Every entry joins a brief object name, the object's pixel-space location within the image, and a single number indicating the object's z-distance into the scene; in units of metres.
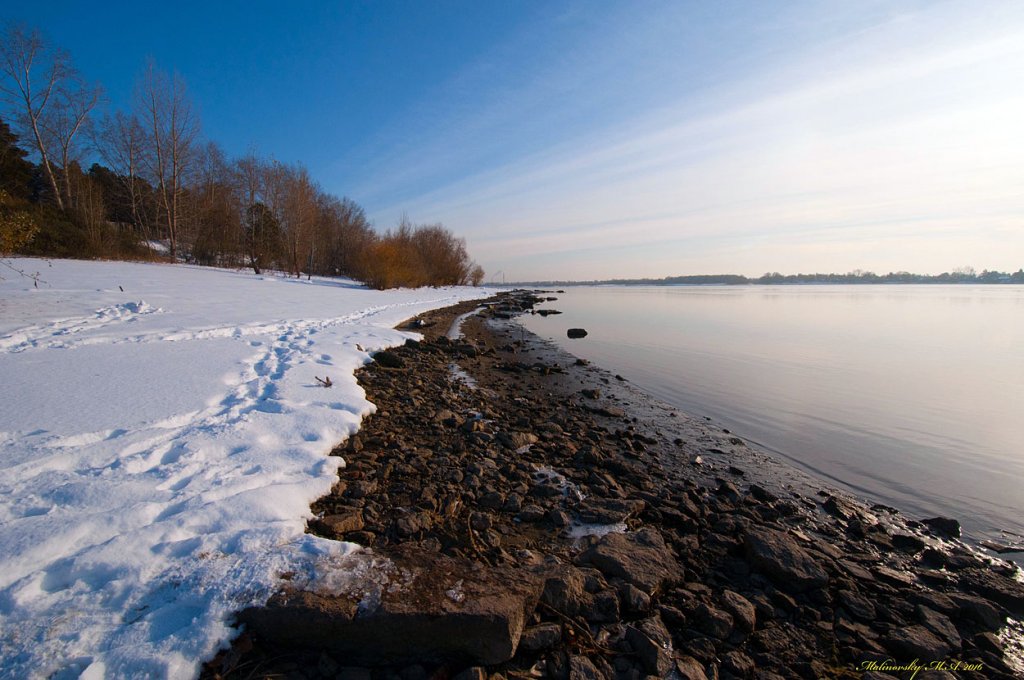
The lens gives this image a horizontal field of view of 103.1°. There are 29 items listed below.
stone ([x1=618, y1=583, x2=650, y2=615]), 2.80
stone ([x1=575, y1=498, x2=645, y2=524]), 4.05
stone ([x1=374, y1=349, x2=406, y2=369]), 9.29
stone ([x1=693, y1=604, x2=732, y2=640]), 2.71
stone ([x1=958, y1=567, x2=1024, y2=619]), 3.29
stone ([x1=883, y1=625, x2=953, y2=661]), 2.71
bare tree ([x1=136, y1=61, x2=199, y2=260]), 27.69
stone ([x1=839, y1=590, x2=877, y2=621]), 3.01
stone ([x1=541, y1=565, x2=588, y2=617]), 2.66
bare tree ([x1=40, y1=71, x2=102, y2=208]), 26.41
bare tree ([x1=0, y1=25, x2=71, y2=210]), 24.25
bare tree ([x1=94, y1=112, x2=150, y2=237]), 29.26
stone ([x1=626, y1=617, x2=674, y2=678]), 2.38
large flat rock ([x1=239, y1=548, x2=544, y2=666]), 2.23
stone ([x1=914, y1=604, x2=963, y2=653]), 2.83
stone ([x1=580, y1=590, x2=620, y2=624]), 2.67
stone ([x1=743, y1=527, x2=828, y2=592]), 3.24
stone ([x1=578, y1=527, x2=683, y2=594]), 3.10
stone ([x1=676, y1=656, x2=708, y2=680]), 2.35
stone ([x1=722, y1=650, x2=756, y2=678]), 2.45
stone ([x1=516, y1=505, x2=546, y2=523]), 4.00
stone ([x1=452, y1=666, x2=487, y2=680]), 2.12
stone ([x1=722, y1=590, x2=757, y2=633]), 2.78
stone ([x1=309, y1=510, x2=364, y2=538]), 3.29
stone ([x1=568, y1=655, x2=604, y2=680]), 2.26
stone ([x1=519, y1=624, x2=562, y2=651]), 2.39
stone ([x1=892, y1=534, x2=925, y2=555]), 4.05
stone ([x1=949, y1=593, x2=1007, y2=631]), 3.02
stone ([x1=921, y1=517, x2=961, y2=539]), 4.50
